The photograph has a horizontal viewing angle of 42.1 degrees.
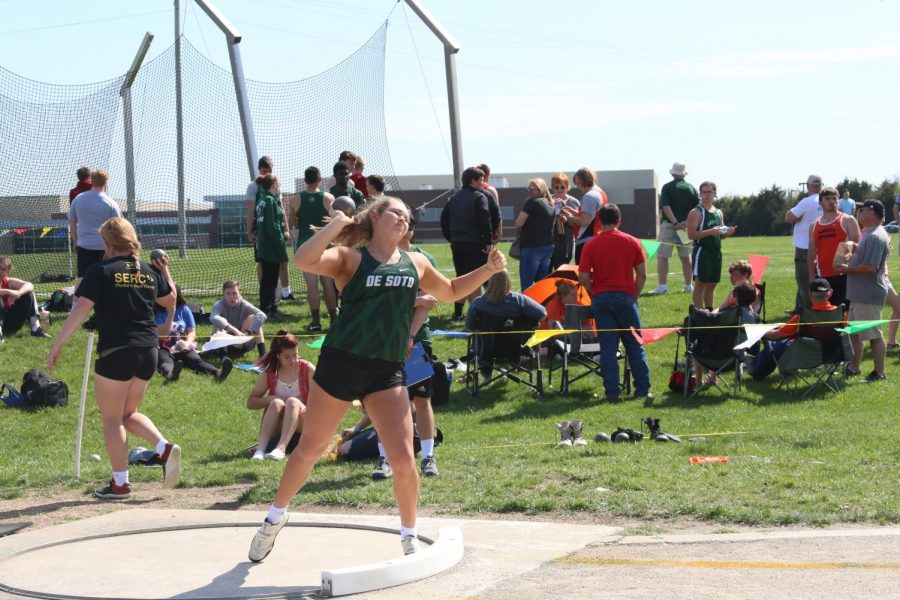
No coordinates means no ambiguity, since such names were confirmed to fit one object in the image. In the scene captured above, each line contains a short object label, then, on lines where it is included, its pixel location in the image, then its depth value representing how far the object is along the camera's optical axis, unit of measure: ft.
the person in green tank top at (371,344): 19.31
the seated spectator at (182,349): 44.37
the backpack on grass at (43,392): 40.73
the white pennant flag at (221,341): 42.78
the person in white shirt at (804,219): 51.55
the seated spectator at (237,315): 46.14
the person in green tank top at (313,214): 49.67
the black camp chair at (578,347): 41.81
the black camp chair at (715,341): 39.75
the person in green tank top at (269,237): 51.49
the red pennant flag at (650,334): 39.19
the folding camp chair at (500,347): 41.32
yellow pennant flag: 39.32
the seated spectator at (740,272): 43.13
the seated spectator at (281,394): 33.30
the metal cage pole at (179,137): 58.80
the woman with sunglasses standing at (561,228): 51.39
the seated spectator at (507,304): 40.98
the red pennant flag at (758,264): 49.30
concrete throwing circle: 18.83
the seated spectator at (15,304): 49.67
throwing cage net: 60.54
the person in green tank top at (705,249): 50.44
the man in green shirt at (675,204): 56.75
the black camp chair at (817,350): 39.70
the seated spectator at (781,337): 40.75
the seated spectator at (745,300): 40.73
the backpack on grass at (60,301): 54.54
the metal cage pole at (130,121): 59.31
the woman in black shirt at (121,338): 26.58
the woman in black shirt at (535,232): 48.62
